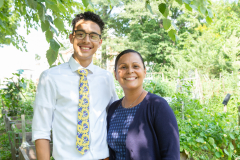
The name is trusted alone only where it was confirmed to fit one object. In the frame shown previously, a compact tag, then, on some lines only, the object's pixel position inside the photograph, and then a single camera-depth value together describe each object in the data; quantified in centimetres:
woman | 147
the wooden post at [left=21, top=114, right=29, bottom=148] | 330
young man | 163
